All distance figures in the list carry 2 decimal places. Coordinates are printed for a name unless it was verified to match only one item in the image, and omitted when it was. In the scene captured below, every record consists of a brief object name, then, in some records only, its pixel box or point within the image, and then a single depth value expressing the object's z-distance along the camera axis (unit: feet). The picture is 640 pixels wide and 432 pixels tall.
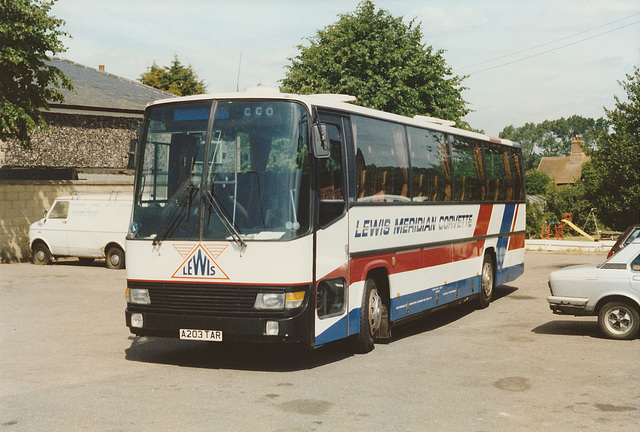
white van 82.43
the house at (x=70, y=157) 93.04
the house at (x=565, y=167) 357.41
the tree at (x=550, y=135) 519.60
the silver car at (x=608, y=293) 39.29
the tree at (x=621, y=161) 93.20
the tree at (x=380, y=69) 129.59
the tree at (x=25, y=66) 80.53
